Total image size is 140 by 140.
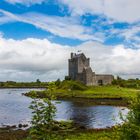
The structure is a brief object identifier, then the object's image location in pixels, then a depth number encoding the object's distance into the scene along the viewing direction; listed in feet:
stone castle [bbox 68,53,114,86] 317.17
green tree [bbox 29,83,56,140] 34.52
